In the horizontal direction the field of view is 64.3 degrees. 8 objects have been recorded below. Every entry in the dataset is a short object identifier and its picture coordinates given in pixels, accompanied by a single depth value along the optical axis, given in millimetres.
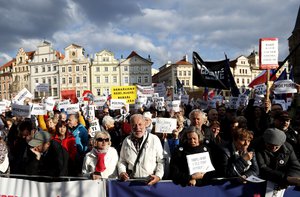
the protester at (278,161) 2846
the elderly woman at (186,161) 2959
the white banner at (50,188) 3025
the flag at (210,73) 8405
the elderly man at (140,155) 3104
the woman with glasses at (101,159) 3137
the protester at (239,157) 2896
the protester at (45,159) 3257
